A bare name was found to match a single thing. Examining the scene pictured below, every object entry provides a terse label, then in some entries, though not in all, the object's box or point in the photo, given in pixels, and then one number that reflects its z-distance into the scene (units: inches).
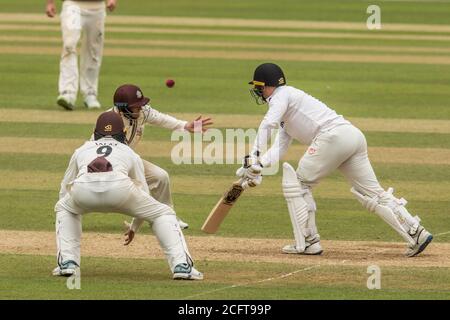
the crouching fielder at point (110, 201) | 404.8
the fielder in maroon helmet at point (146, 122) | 475.2
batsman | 458.9
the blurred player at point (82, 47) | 833.5
